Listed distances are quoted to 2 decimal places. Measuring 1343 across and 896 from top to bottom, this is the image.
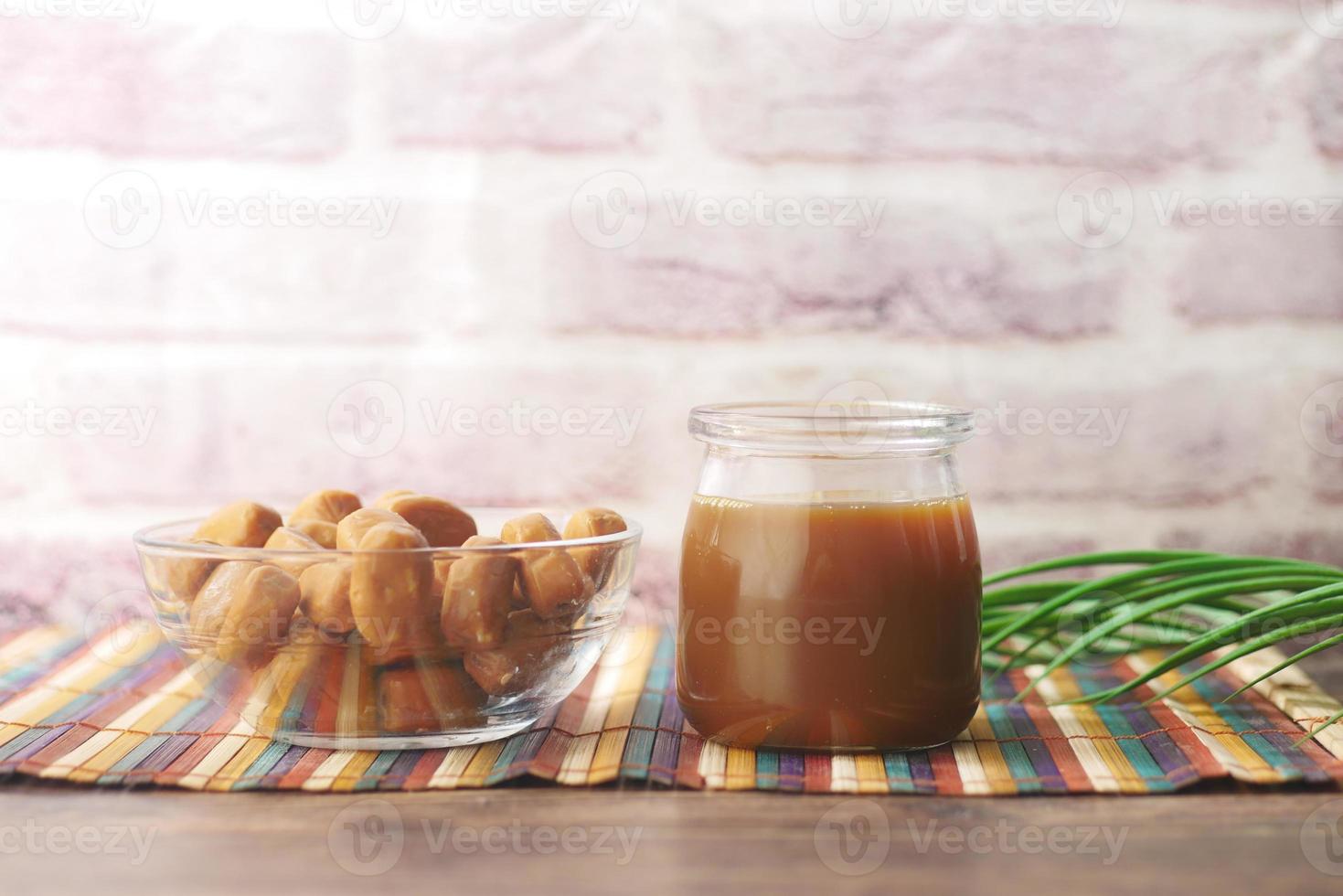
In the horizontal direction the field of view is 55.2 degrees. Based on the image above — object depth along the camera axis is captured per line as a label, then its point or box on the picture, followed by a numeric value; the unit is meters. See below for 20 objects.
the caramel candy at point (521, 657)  0.70
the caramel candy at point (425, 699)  0.70
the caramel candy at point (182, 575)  0.70
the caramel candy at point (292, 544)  0.70
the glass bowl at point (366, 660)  0.69
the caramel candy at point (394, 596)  0.67
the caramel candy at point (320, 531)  0.77
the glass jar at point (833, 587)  0.70
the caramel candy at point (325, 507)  0.81
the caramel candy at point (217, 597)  0.69
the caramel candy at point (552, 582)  0.70
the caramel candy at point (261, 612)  0.68
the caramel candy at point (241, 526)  0.75
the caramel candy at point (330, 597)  0.68
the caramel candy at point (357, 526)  0.71
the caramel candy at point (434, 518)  0.78
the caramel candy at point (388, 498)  0.79
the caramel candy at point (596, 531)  0.73
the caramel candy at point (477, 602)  0.68
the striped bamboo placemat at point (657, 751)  0.67
